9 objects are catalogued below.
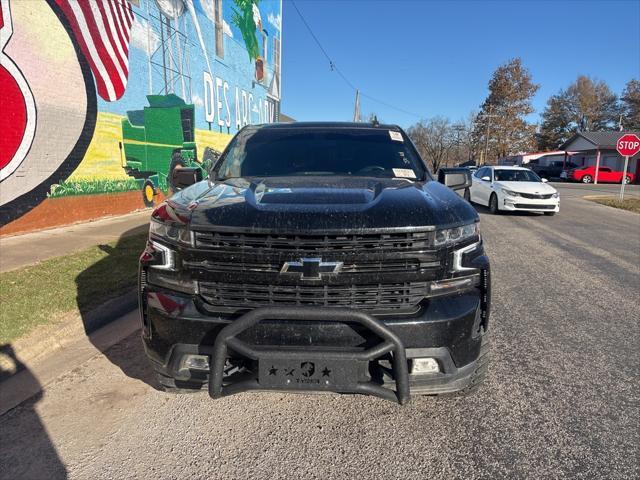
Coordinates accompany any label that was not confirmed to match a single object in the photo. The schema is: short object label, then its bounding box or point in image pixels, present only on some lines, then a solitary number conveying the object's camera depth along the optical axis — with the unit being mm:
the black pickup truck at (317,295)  2123
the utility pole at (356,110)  41344
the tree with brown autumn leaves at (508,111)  60562
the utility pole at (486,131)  57772
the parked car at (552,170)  45906
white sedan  13070
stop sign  17531
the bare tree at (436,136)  69500
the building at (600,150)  43750
